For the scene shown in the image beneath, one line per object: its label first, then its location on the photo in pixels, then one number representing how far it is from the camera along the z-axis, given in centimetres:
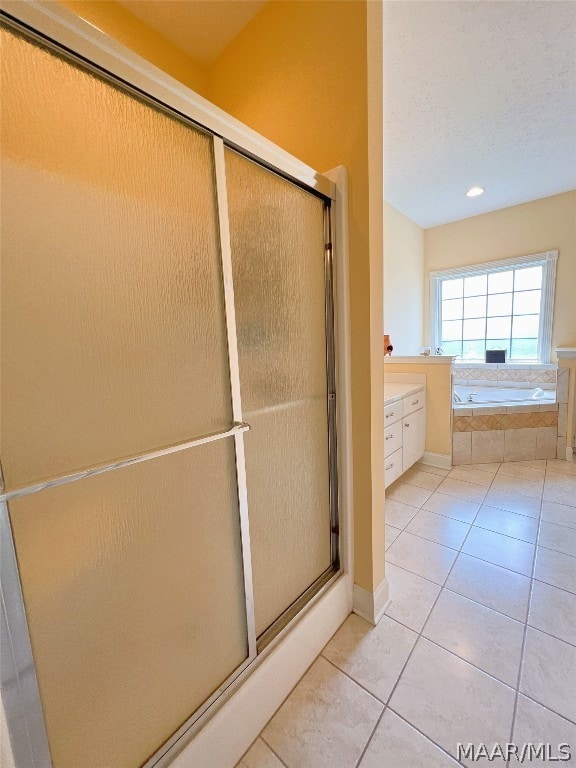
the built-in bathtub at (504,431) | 282
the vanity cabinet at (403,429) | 221
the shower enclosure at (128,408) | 54
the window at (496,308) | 367
